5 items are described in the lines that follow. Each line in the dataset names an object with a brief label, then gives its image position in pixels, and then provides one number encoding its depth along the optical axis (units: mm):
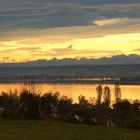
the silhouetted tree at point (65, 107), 38922
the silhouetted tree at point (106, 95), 67481
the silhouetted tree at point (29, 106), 24531
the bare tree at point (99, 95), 66112
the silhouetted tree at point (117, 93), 79312
